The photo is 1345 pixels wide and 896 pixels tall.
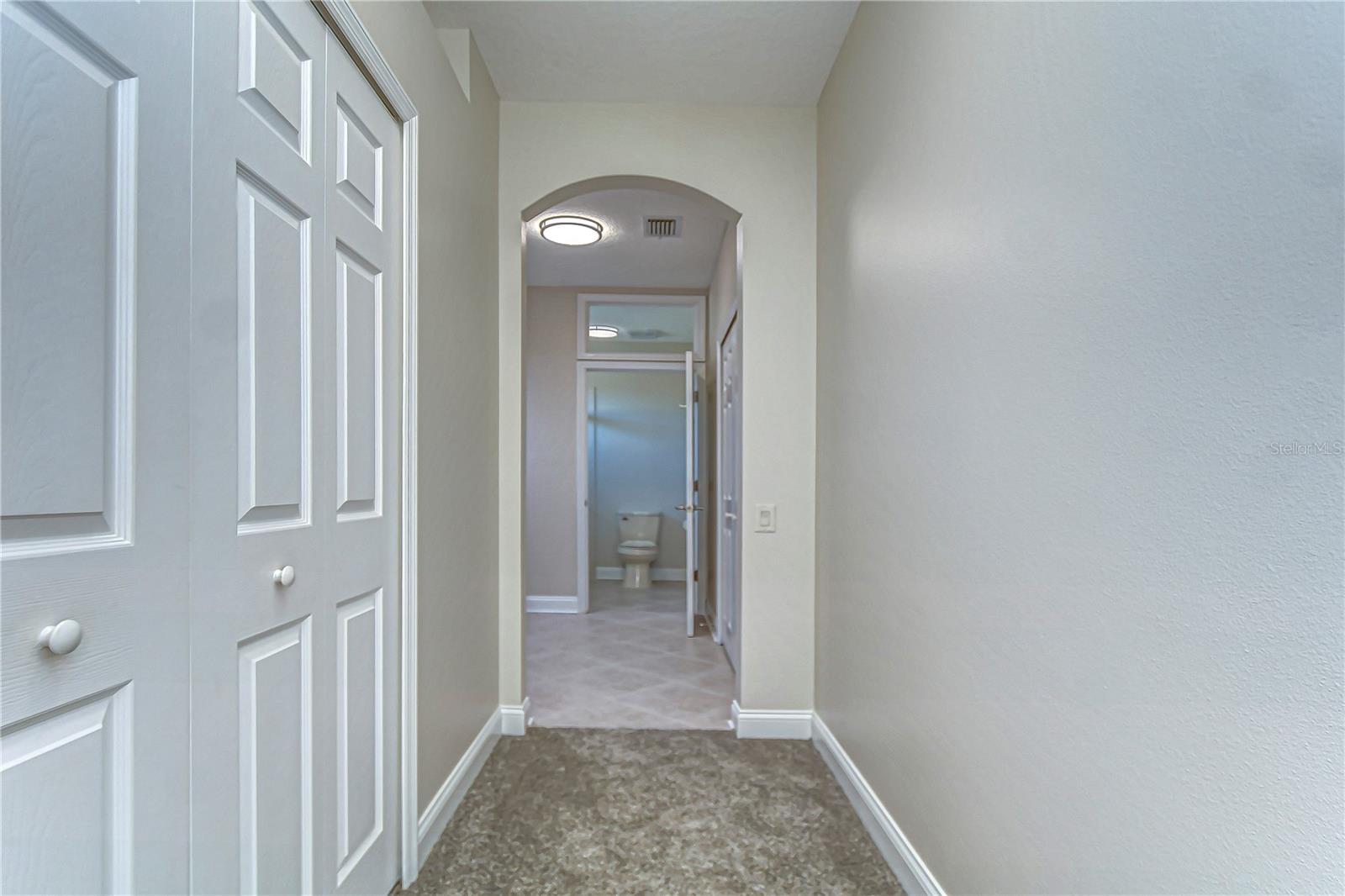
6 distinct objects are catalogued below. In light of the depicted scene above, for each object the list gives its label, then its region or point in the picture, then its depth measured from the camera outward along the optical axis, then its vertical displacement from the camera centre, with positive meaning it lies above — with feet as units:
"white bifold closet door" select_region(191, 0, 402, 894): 3.49 -0.06
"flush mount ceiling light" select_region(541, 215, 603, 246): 13.15 +4.34
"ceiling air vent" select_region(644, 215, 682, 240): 13.46 +4.51
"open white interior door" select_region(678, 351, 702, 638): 15.20 -1.04
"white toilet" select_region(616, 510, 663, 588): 22.09 -3.07
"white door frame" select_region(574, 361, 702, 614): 18.01 -0.15
